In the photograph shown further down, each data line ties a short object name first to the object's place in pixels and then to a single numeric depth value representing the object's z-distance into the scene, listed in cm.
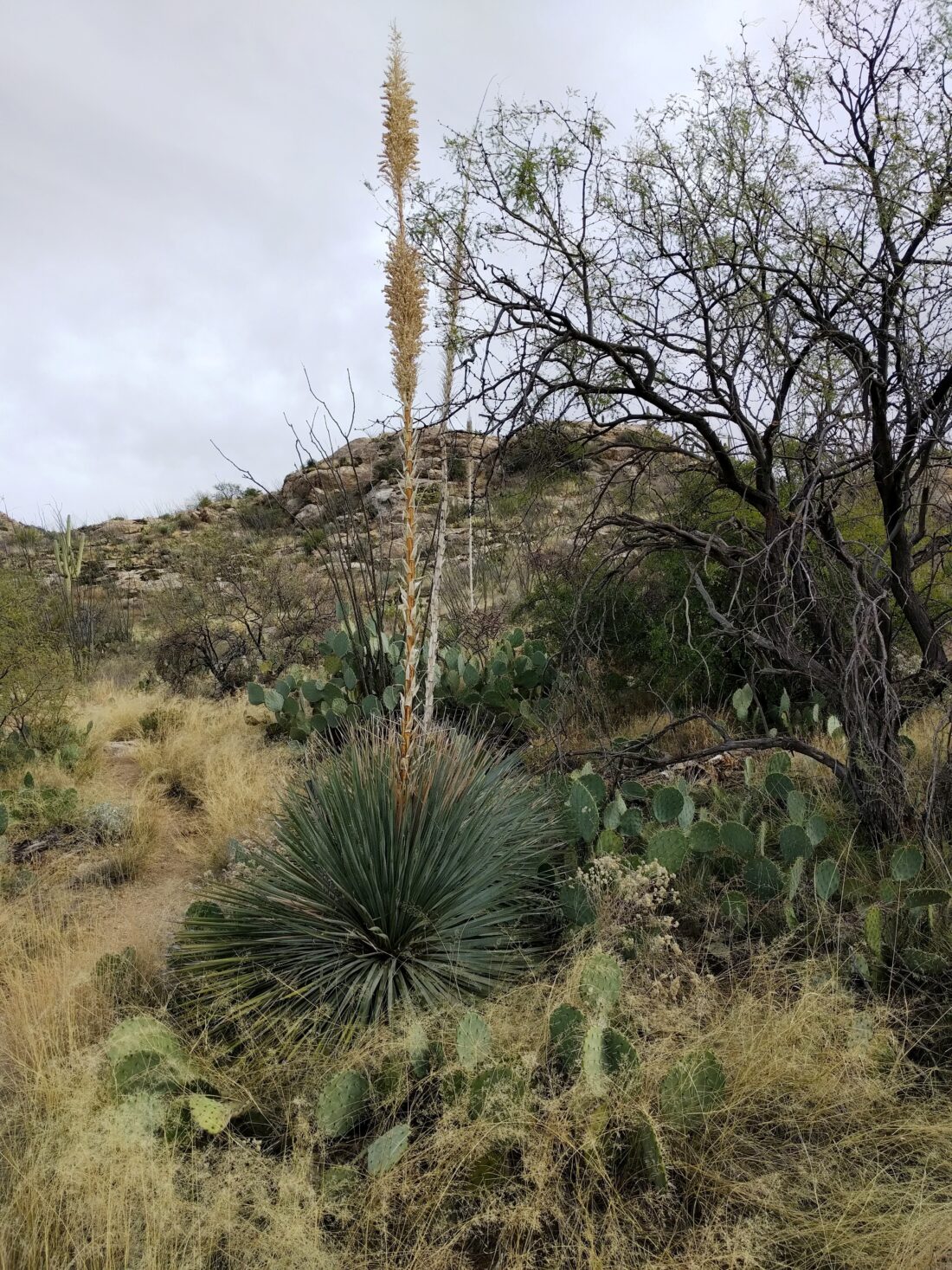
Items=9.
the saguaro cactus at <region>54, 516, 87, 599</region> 1750
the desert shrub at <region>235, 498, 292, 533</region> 2769
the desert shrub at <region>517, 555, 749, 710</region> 678
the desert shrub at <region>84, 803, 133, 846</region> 555
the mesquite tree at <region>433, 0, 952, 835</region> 423
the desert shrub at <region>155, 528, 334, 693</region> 1144
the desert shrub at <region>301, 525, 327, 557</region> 2263
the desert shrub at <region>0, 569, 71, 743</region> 720
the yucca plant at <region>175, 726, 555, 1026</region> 286
